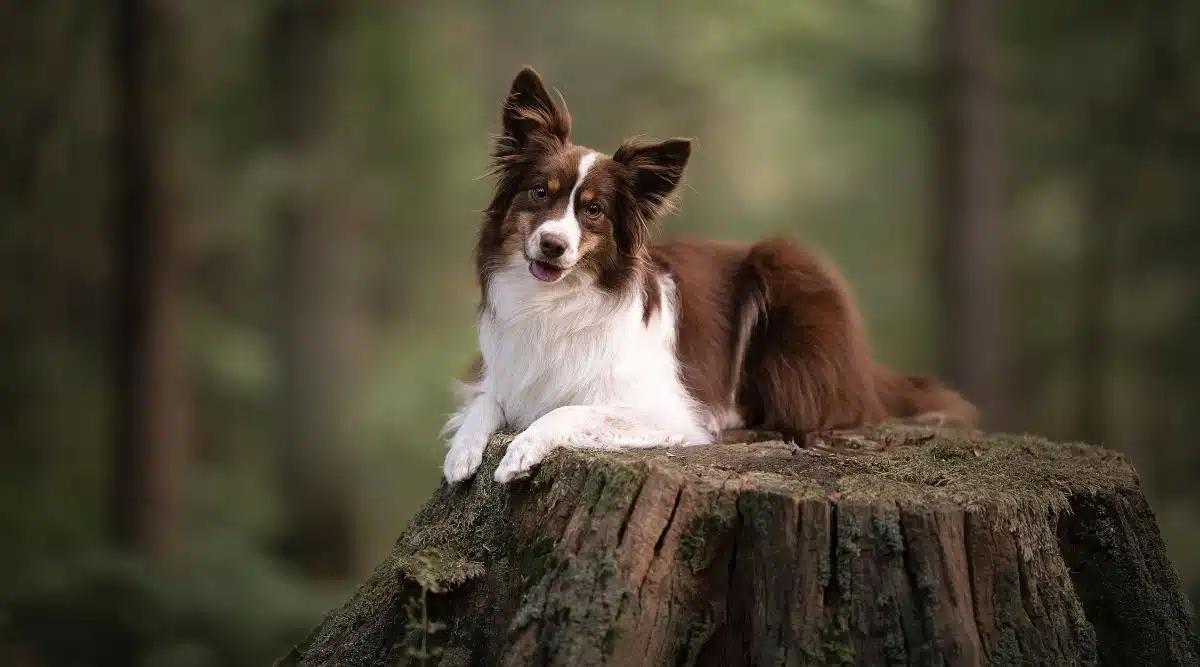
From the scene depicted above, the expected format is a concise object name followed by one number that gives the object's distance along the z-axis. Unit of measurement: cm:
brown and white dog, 450
